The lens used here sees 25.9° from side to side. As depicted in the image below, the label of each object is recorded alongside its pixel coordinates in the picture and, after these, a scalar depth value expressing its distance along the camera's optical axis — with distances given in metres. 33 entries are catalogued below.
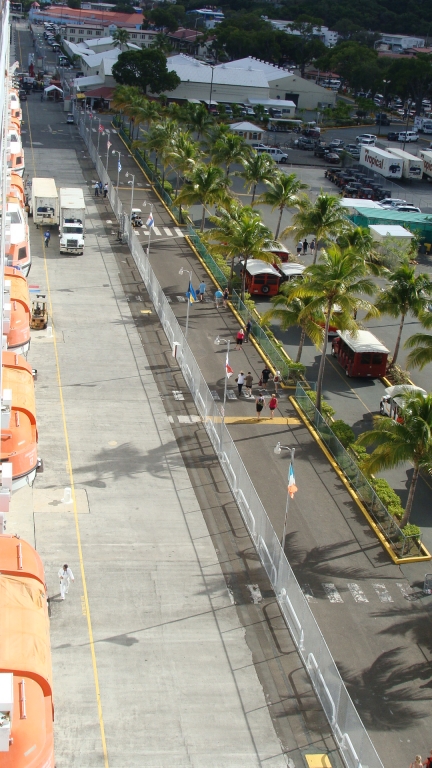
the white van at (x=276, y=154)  98.09
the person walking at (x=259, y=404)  39.27
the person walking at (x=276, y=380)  42.84
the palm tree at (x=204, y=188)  62.41
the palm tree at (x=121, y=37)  152.82
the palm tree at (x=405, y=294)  44.56
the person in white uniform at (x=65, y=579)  27.12
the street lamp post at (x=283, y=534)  29.23
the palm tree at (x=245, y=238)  51.47
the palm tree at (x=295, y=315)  40.22
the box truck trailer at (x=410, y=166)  94.44
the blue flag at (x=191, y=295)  45.31
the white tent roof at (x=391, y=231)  66.69
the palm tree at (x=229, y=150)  71.88
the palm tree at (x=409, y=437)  29.64
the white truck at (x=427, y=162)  94.94
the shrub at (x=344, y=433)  37.81
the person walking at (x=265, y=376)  42.56
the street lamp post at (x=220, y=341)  43.99
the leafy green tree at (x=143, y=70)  114.25
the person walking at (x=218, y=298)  53.44
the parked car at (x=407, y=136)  118.81
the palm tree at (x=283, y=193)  60.69
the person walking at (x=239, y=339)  47.19
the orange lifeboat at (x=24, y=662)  17.11
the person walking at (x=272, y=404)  39.75
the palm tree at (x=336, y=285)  37.81
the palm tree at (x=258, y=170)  67.00
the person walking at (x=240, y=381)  41.88
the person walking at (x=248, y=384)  42.02
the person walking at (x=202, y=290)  53.53
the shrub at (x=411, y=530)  31.17
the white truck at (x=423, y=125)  129.75
